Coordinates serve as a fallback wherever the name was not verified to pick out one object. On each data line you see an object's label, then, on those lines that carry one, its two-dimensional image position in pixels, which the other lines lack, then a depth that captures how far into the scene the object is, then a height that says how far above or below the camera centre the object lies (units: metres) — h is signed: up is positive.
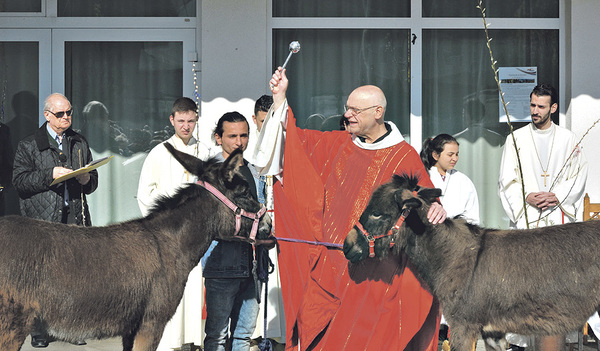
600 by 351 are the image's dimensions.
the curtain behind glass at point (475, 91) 10.10 +0.87
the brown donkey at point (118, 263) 5.52 -0.66
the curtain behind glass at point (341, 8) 9.95 +1.83
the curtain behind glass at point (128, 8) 9.95 +1.83
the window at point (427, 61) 9.99 +1.22
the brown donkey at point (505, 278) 6.14 -0.82
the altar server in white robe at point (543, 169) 8.07 -0.04
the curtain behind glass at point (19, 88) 9.91 +0.90
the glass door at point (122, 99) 9.97 +0.77
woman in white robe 8.43 -0.14
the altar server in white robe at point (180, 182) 7.77 -0.15
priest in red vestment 6.02 -0.52
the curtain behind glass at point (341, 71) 10.01 +1.10
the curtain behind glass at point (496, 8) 10.04 +1.84
